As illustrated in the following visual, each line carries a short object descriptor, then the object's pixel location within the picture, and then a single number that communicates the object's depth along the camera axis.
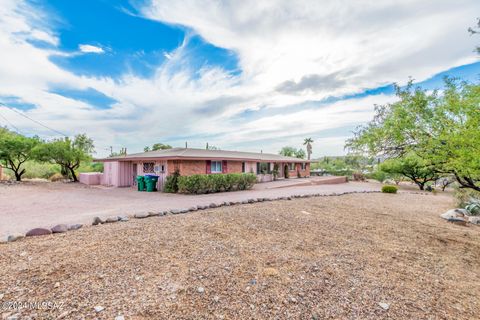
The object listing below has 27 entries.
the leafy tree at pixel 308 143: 47.43
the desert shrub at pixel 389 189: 15.00
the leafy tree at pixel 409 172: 18.66
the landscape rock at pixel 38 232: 4.77
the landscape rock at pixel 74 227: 5.22
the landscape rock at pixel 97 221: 5.69
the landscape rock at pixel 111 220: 5.87
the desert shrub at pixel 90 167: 24.66
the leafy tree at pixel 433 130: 4.16
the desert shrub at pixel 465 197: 9.92
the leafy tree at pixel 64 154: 18.72
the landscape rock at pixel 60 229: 5.01
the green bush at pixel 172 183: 13.81
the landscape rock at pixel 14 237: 4.45
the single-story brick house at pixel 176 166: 14.53
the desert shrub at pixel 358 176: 27.72
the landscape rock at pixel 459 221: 7.26
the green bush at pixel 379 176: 25.30
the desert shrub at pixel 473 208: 8.69
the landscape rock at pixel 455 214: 7.74
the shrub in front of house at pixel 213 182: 13.00
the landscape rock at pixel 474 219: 7.68
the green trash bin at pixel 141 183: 14.77
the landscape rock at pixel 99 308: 2.38
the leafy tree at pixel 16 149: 17.64
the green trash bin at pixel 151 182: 14.43
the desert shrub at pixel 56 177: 21.88
